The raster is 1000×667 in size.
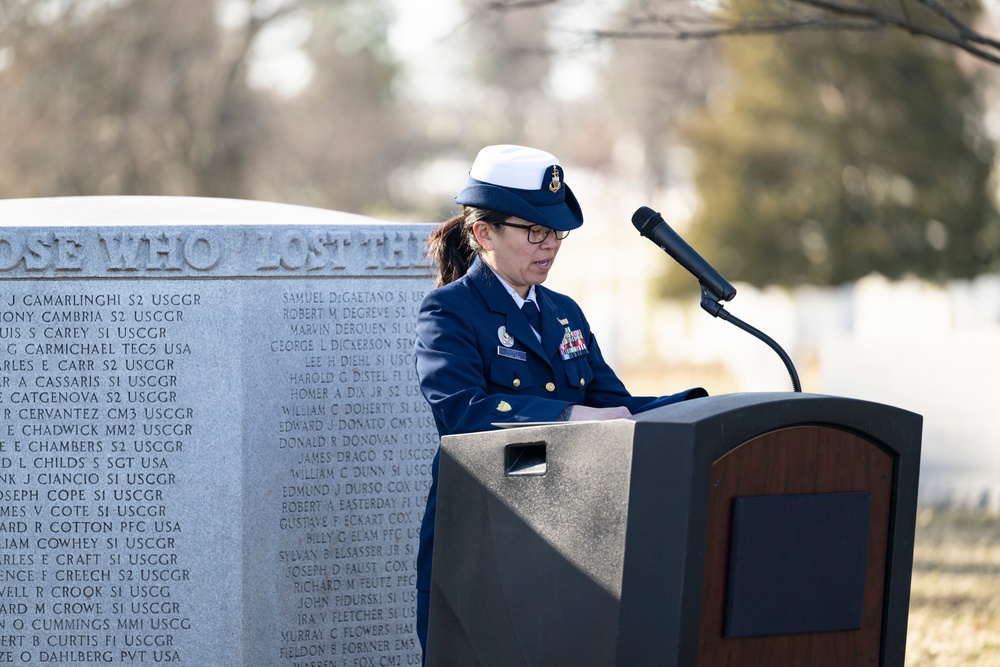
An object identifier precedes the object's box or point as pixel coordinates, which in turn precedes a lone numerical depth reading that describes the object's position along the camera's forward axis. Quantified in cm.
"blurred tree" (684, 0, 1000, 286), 3478
